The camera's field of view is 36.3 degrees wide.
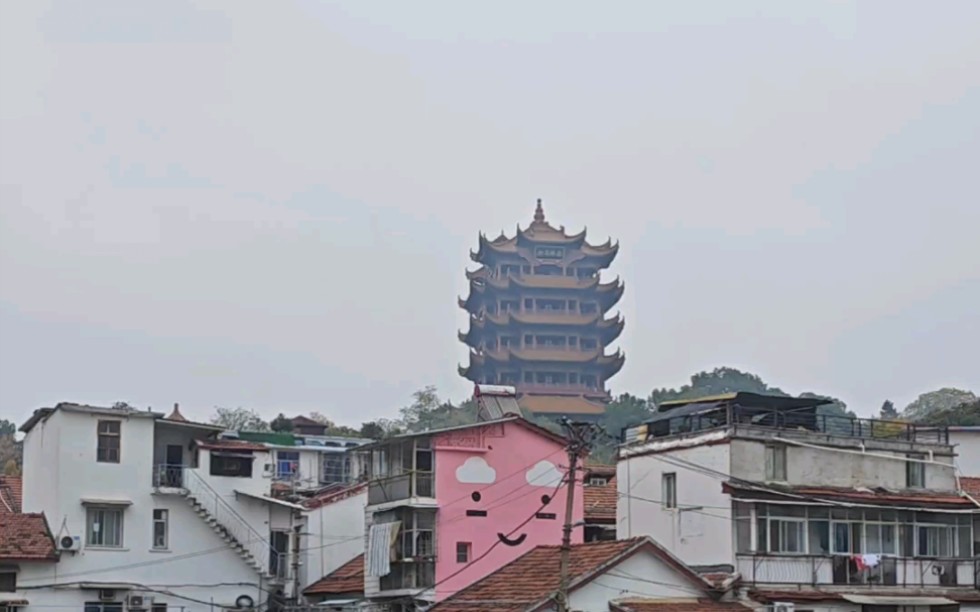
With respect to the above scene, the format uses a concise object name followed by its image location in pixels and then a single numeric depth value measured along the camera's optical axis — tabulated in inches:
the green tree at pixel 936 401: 4005.9
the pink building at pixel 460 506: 1600.6
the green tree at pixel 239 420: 3695.9
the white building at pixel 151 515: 1740.9
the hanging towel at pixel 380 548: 1610.5
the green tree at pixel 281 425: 2694.4
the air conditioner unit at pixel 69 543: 1723.7
